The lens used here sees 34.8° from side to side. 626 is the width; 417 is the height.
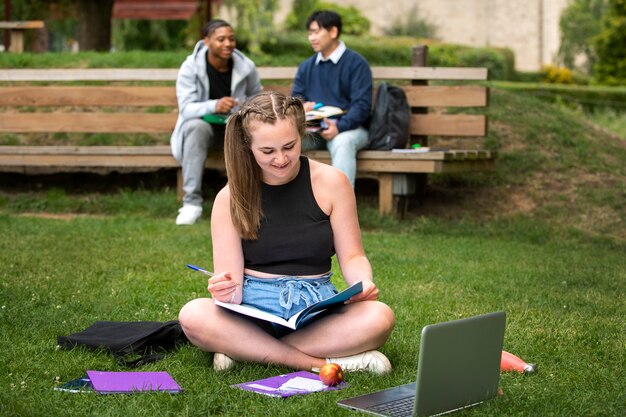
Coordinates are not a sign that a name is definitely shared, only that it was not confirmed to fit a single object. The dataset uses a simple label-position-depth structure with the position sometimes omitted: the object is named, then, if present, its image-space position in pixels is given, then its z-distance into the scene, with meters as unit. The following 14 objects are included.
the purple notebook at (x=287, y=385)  3.55
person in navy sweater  7.94
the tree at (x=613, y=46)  25.09
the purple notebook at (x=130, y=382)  3.56
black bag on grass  4.09
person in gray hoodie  8.13
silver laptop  3.10
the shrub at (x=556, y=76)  29.75
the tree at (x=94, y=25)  14.55
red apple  3.65
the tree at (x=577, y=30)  34.66
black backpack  8.22
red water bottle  3.87
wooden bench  8.20
